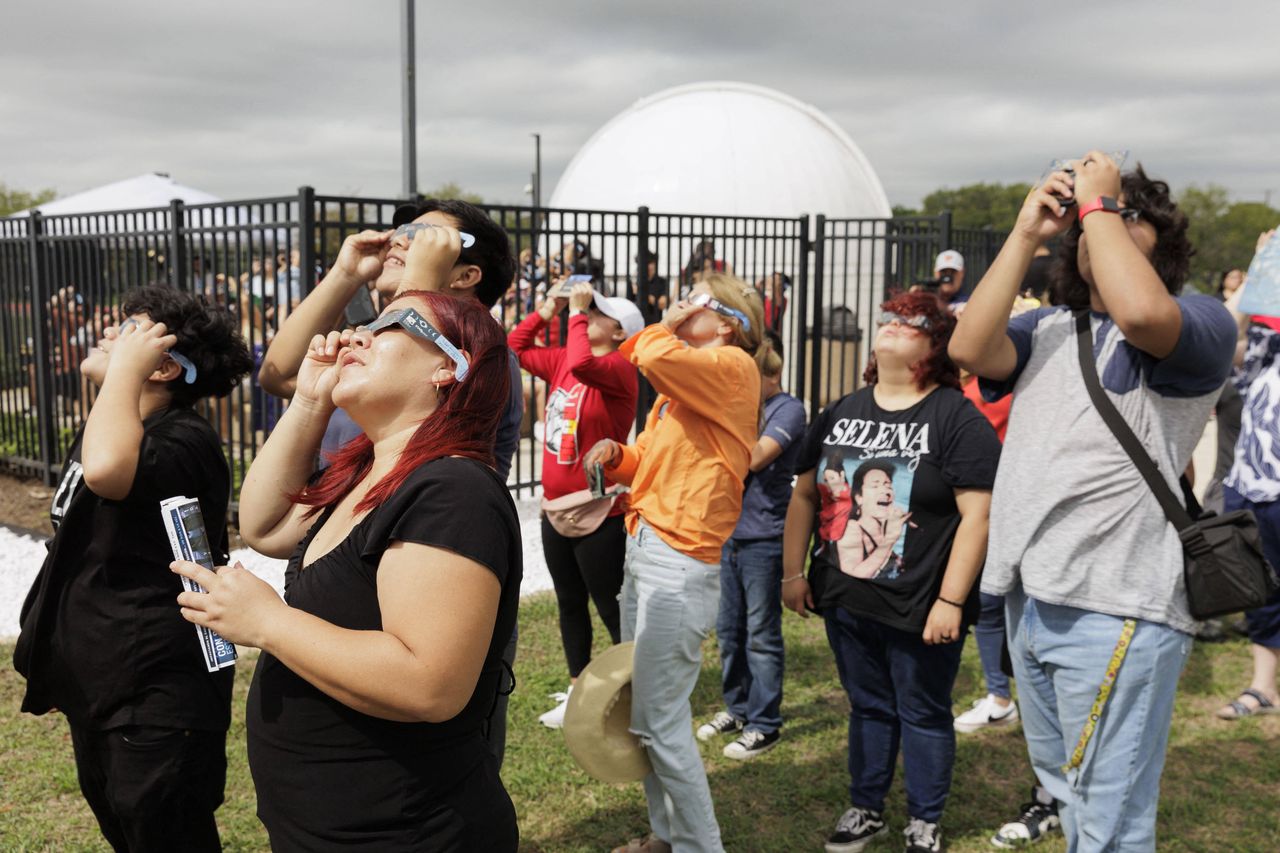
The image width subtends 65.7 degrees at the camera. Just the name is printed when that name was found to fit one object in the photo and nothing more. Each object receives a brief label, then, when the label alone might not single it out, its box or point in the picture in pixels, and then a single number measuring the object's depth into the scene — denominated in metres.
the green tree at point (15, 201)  46.09
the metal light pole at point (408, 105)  10.33
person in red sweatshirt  4.27
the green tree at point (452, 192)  49.94
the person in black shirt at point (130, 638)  2.49
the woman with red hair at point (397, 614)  1.62
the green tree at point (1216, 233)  54.44
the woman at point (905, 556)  3.41
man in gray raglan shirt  2.49
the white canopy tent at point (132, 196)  15.98
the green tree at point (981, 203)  81.69
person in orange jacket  3.26
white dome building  22.80
